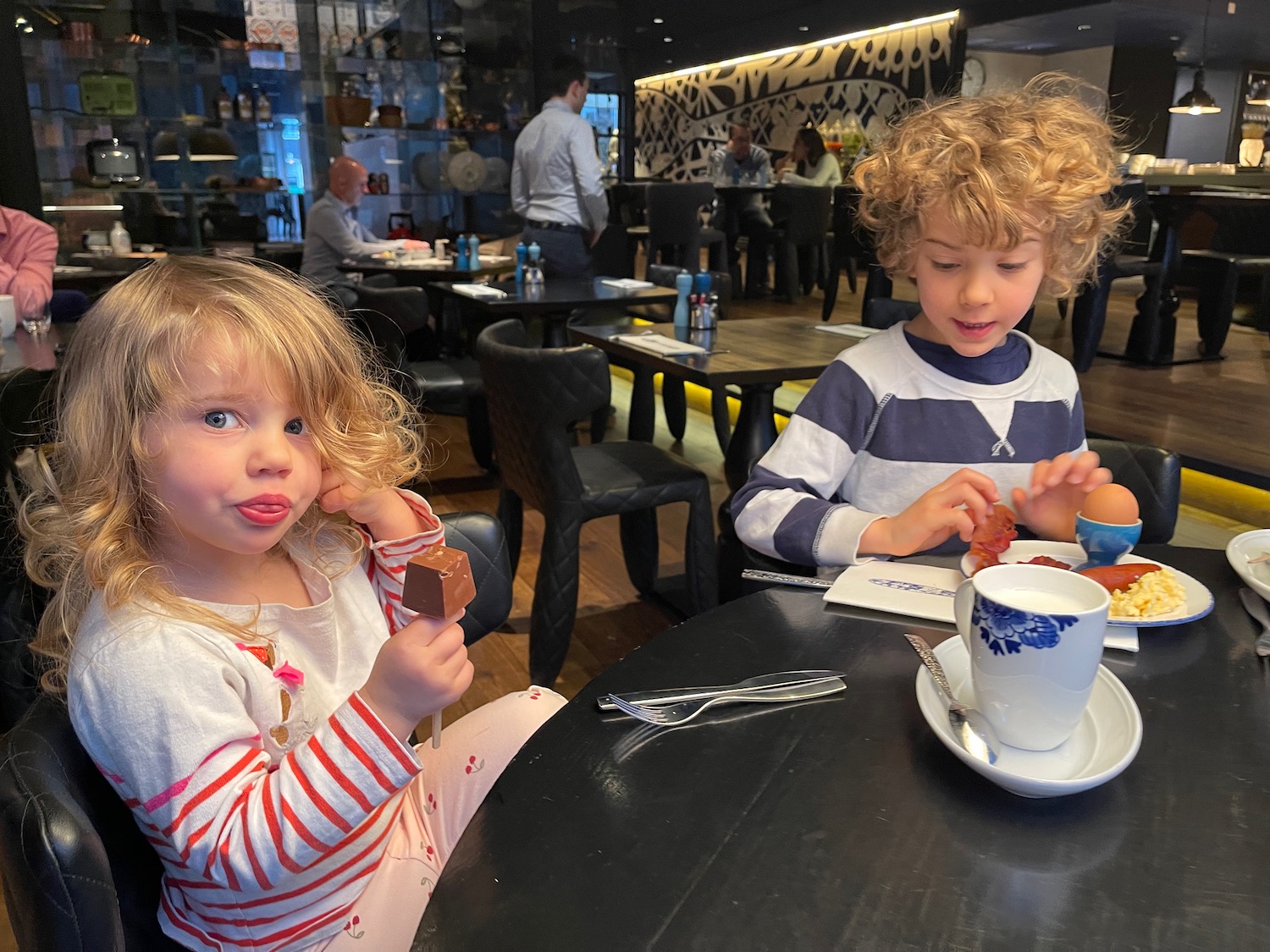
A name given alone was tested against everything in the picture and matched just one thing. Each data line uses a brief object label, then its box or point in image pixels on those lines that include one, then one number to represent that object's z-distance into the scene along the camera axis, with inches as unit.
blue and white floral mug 25.5
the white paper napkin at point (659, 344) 118.3
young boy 49.9
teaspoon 26.9
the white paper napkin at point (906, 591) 36.7
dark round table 21.6
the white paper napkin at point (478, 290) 175.8
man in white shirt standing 208.7
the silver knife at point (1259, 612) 34.6
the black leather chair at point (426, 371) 156.1
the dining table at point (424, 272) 206.4
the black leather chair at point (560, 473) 94.0
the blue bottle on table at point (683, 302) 139.7
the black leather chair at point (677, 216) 308.3
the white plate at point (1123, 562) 35.7
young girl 30.6
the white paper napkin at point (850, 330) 128.0
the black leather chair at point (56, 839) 25.5
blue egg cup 40.1
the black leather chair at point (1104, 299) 218.8
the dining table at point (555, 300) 166.7
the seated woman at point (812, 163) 386.9
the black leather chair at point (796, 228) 347.6
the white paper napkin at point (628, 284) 180.4
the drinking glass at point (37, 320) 112.3
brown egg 41.0
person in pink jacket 118.1
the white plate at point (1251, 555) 38.7
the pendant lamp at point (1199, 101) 256.3
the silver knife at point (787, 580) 40.5
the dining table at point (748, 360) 108.0
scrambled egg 36.4
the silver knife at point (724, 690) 30.4
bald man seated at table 223.0
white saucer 25.3
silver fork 29.6
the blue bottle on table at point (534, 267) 189.2
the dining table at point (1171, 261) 211.3
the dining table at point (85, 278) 193.6
